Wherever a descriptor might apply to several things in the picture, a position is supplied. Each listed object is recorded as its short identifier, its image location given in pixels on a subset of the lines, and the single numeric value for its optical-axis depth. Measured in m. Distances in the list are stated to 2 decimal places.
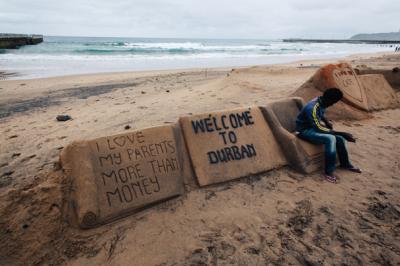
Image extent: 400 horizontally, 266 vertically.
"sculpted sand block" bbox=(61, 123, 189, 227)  2.83
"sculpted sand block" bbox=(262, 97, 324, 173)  3.72
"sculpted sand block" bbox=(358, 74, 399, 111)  6.48
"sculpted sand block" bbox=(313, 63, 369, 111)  6.03
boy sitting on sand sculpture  3.64
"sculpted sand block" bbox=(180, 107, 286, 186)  3.47
